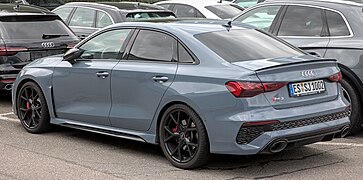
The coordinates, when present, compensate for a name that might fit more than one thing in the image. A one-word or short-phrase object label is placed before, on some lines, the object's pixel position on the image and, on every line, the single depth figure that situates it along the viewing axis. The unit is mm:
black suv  10703
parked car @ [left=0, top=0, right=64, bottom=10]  20875
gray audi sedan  6633
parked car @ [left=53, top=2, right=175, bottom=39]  13294
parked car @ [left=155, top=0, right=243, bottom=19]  15083
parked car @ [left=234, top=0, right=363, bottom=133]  8547
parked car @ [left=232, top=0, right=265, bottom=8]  18703
